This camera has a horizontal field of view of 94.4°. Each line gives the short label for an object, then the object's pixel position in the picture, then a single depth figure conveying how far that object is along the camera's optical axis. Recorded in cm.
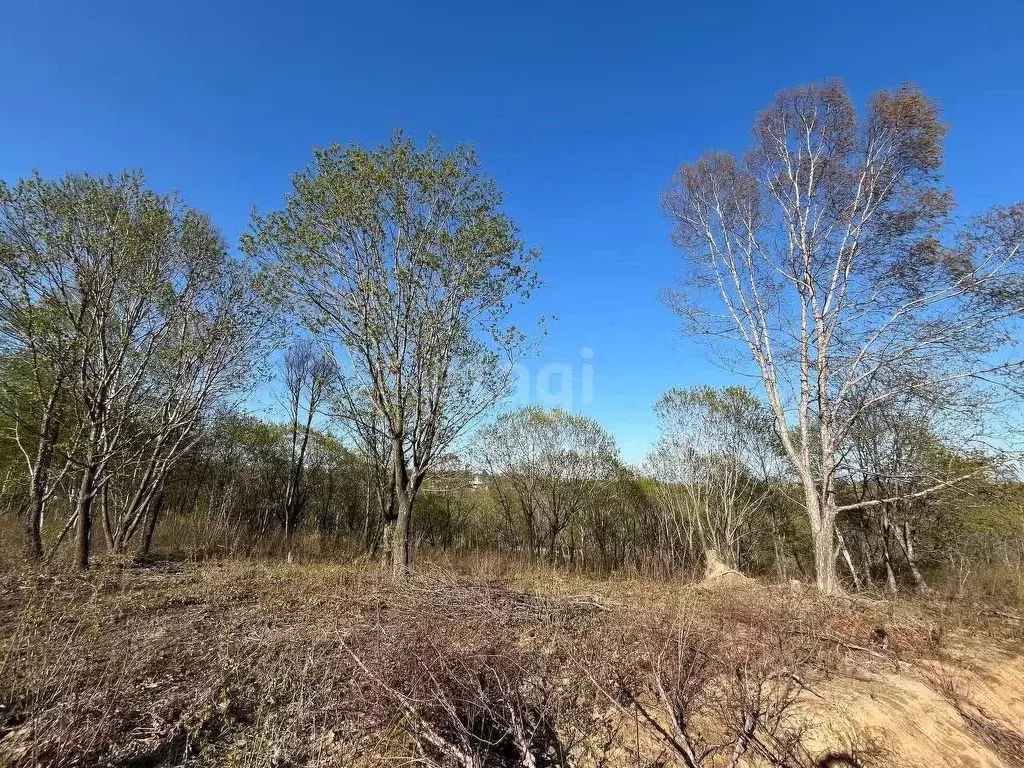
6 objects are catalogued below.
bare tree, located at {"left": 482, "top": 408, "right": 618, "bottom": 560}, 2311
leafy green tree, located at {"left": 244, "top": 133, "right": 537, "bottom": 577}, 960
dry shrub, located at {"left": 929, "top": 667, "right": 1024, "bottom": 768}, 403
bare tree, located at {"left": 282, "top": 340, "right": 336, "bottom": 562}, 2153
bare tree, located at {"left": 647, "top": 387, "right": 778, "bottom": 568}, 2039
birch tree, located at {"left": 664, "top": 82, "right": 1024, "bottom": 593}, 923
